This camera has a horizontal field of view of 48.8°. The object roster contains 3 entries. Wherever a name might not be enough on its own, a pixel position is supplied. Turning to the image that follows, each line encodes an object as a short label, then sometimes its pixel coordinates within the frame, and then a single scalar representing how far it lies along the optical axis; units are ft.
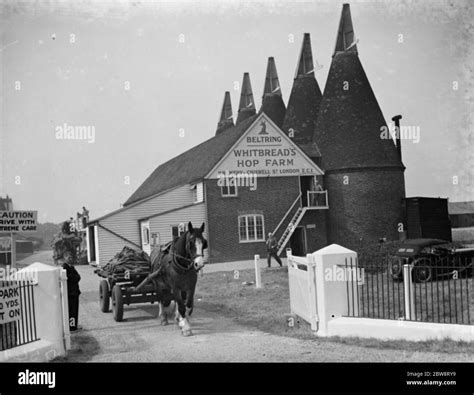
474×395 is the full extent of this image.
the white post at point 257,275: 45.64
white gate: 24.86
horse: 25.36
